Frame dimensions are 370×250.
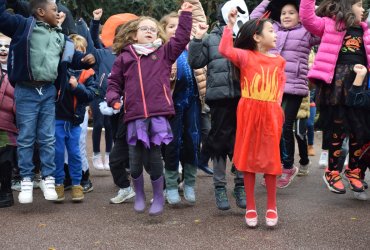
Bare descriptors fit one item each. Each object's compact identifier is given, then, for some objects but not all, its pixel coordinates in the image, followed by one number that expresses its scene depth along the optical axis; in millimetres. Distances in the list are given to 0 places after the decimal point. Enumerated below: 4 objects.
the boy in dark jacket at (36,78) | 5570
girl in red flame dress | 5027
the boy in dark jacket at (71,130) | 6164
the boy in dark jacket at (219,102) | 5457
